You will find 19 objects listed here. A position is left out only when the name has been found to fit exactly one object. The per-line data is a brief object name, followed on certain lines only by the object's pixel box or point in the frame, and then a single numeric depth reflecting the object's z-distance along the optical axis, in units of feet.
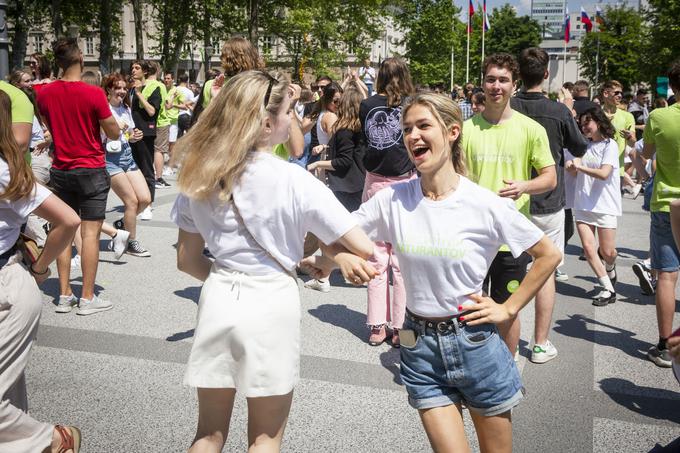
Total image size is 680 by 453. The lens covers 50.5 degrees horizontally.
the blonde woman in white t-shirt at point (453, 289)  8.70
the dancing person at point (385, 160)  17.70
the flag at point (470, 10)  198.18
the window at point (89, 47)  272.72
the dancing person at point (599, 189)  22.54
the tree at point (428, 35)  201.46
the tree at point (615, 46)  216.06
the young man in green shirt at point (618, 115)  33.19
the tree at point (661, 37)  125.70
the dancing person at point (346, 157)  20.80
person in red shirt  19.71
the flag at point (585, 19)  169.98
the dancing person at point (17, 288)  9.71
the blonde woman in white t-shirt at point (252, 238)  8.13
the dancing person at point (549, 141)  16.16
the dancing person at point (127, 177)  26.22
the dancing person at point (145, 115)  34.65
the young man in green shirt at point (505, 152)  14.08
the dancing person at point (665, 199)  15.60
